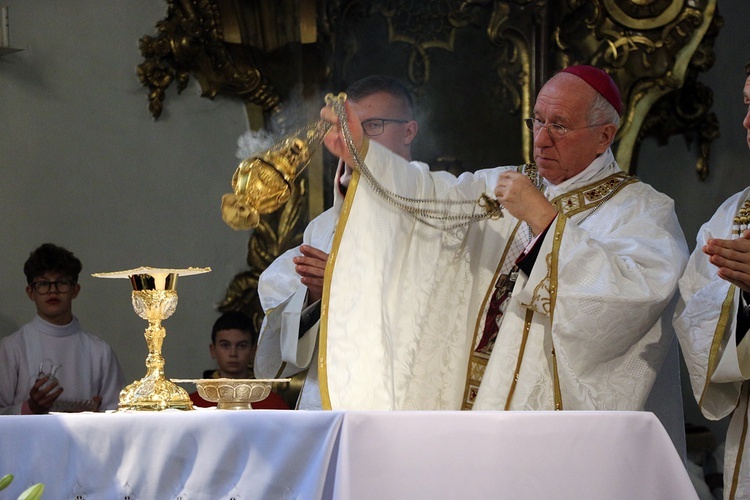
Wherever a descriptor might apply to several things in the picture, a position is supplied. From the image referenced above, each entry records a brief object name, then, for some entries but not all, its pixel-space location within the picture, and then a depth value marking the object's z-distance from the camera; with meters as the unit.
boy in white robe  11.20
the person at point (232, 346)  11.23
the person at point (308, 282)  7.87
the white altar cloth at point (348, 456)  4.85
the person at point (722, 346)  6.58
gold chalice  5.68
